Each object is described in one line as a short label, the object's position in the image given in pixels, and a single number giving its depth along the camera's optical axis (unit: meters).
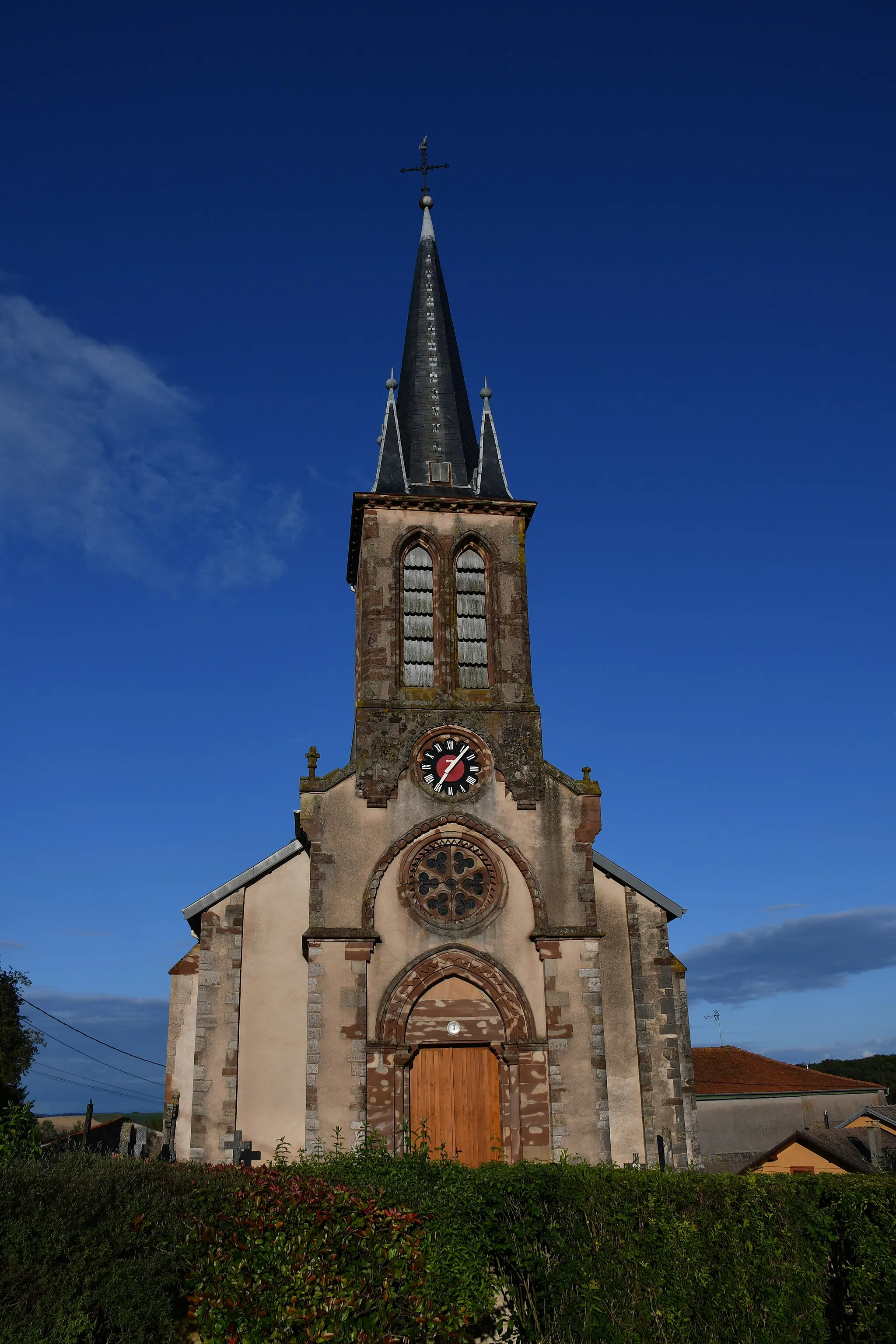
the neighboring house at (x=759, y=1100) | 43.28
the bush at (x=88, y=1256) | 7.54
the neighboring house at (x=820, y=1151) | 31.62
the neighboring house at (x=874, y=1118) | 36.97
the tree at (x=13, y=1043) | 28.22
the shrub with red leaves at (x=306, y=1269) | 8.57
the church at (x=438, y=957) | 20.41
